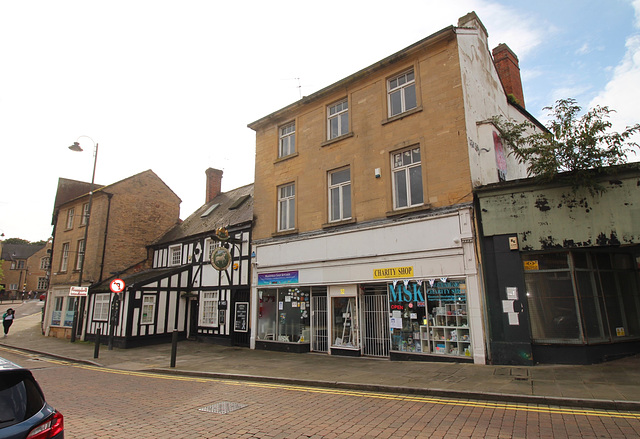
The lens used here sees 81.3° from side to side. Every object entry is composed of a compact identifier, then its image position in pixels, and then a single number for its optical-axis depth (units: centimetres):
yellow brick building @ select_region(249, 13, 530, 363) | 1104
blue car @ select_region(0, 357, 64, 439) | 291
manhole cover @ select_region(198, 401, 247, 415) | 671
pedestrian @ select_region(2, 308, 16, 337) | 2320
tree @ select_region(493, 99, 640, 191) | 921
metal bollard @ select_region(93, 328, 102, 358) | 1458
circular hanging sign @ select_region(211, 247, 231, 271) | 1664
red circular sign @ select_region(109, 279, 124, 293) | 1520
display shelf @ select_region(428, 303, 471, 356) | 1043
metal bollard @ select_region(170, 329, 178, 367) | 1192
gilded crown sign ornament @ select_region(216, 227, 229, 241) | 1674
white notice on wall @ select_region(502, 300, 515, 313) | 988
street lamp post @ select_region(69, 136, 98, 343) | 1986
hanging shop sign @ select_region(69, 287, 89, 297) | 1695
